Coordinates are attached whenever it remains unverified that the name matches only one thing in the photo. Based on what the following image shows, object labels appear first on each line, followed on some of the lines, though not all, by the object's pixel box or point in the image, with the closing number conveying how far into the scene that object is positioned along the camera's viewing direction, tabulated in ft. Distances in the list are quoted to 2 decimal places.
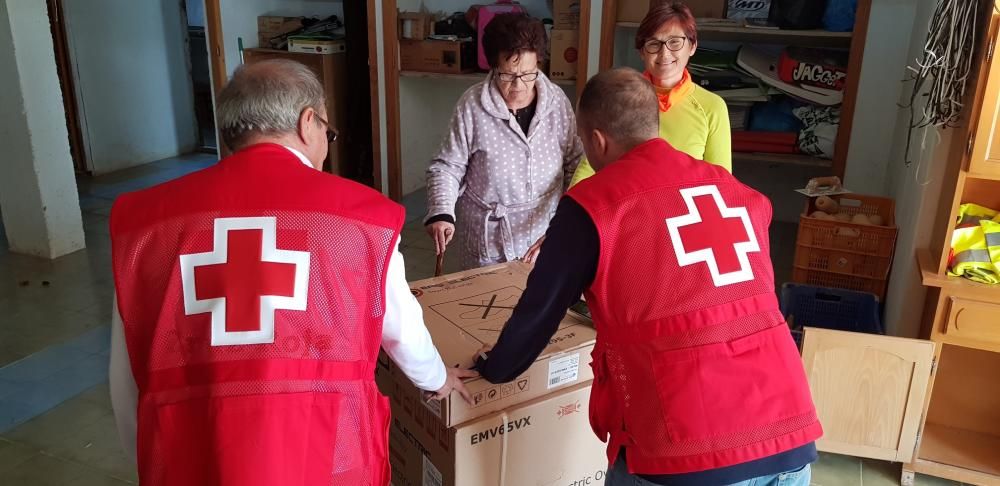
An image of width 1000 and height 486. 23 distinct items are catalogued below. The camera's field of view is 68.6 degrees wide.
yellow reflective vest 7.27
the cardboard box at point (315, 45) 16.72
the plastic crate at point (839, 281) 10.00
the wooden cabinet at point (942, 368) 7.07
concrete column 12.92
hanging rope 7.15
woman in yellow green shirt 6.80
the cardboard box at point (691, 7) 13.47
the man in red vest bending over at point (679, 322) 3.81
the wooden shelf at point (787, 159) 13.14
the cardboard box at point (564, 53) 14.21
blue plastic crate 9.68
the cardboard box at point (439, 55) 15.49
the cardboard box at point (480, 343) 4.99
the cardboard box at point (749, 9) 13.52
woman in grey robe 6.98
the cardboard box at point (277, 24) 17.56
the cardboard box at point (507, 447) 5.01
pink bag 15.28
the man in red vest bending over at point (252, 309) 3.66
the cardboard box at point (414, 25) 15.52
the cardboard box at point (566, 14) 14.29
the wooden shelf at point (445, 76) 15.35
